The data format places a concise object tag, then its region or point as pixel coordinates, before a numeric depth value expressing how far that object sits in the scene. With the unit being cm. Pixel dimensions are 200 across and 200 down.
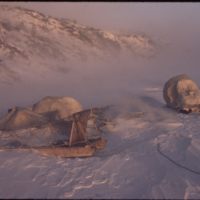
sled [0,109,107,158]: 522
